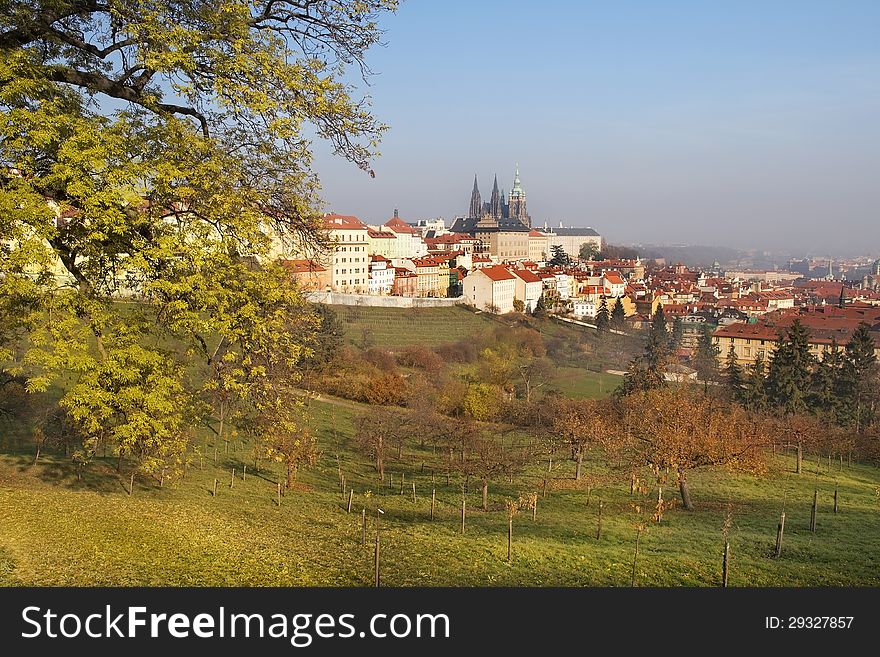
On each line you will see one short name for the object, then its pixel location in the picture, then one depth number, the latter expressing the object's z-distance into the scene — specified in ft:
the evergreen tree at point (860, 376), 157.48
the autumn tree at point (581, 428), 83.76
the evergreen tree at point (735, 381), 167.22
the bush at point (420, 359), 182.29
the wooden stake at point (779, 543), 40.84
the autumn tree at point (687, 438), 62.44
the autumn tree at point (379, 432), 85.40
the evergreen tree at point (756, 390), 161.35
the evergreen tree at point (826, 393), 159.94
